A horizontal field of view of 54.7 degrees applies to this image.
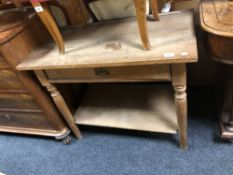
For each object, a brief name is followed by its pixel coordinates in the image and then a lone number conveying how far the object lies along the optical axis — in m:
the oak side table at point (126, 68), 0.90
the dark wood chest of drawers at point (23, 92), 1.09
